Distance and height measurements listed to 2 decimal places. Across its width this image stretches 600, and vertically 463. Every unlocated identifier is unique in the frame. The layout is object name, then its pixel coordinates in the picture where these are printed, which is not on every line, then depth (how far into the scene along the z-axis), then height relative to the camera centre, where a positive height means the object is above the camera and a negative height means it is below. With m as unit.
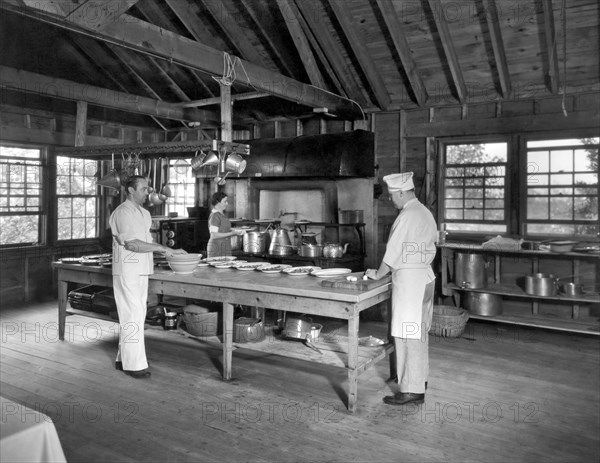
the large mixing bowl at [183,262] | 4.90 -0.35
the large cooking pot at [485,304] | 6.50 -0.97
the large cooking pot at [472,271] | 6.55 -0.55
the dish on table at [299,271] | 4.76 -0.42
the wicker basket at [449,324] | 6.11 -1.15
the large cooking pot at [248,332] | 4.72 -0.97
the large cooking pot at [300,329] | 4.65 -0.93
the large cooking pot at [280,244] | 6.99 -0.24
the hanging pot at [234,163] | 5.58 +0.68
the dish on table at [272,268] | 4.94 -0.41
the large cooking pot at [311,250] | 6.69 -0.31
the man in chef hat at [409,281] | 4.07 -0.43
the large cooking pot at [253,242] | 7.19 -0.23
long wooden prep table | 3.95 -0.59
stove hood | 7.09 +1.01
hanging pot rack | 5.38 +0.88
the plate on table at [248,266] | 5.15 -0.41
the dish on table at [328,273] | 4.67 -0.42
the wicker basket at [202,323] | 4.94 -0.94
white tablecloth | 1.57 -0.67
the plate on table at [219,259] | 5.63 -0.37
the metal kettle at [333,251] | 6.60 -0.31
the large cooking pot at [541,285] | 6.14 -0.68
